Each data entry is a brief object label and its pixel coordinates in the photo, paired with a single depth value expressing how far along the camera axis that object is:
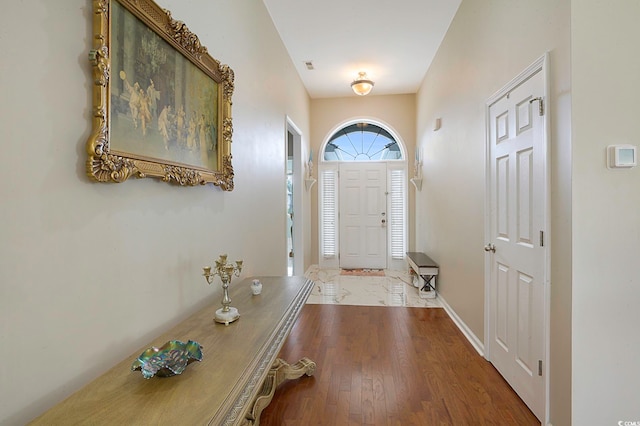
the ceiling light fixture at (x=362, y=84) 4.80
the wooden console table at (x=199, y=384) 0.84
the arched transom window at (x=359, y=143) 6.12
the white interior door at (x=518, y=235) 1.83
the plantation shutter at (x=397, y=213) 5.99
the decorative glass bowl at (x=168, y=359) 1.01
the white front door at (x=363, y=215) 6.05
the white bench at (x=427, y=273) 4.22
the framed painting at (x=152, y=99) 1.06
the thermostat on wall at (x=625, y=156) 1.51
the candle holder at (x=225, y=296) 1.49
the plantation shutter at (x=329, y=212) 6.14
